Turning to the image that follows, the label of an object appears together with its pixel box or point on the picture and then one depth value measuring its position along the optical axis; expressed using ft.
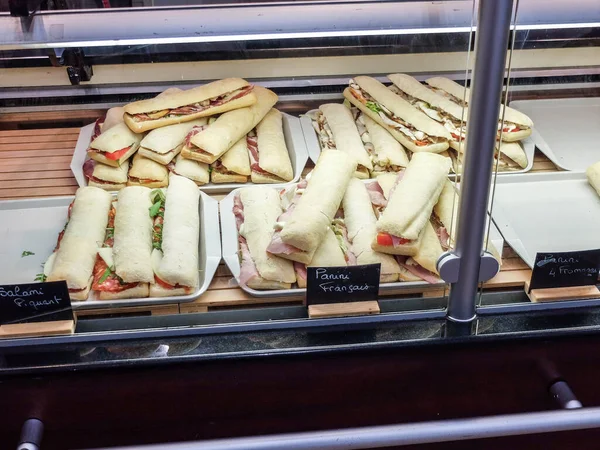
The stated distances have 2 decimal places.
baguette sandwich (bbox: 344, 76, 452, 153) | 6.66
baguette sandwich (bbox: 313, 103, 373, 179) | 6.48
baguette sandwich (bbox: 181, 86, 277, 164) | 6.46
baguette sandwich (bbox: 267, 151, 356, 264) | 5.20
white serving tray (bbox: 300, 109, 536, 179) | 6.57
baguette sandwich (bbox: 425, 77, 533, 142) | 6.61
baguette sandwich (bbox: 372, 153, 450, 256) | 5.24
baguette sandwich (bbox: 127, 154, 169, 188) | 6.30
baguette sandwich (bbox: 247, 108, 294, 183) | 6.47
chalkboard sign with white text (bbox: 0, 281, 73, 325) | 4.61
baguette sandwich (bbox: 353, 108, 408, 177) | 6.49
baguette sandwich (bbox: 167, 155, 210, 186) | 6.37
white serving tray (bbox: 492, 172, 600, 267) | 5.59
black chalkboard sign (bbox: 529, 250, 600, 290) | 4.99
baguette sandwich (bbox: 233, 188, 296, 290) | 5.14
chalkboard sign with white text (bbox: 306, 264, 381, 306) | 4.79
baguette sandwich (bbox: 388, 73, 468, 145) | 6.82
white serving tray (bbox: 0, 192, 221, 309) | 5.07
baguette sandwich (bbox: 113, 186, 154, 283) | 5.08
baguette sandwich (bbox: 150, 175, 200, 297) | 5.08
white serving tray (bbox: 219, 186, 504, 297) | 5.13
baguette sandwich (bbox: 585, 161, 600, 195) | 6.18
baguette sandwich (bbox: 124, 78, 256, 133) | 6.68
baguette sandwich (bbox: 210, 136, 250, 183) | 6.44
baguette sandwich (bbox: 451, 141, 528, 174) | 6.55
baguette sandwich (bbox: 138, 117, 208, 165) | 6.42
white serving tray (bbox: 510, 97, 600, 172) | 6.77
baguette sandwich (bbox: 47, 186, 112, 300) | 5.00
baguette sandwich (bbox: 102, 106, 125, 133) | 6.69
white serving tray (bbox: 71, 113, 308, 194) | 6.39
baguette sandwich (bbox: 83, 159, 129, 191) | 6.24
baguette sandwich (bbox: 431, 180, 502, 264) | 5.36
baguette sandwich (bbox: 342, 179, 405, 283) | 5.20
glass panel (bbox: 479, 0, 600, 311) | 5.26
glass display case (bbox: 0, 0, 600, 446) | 4.92
